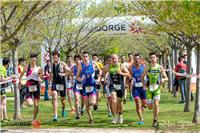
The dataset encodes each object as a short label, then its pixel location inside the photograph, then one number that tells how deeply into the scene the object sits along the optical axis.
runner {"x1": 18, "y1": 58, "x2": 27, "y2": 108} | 19.54
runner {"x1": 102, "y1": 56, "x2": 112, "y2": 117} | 13.83
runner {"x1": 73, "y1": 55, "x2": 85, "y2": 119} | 15.06
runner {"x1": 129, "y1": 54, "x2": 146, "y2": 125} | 13.45
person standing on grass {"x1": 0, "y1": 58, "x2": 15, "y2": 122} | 14.50
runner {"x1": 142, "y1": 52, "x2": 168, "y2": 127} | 12.80
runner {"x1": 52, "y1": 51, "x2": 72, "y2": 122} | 14.50
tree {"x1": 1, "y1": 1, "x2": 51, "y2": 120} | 11.01
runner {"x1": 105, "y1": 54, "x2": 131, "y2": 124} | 13.67
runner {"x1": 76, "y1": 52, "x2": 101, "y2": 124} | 13.85
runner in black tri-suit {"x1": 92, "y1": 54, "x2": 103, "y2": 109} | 16.58
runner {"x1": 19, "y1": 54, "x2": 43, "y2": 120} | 14.02
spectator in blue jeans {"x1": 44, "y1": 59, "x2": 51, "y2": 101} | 15.27
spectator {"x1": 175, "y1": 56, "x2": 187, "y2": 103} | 20.12
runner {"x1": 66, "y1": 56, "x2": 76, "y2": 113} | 16.44
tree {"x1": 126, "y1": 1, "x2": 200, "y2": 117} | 12.33
